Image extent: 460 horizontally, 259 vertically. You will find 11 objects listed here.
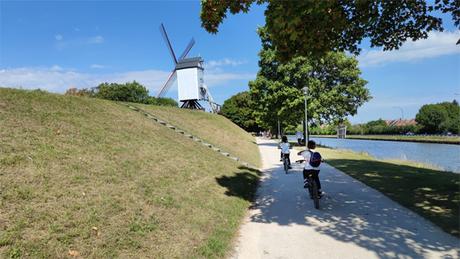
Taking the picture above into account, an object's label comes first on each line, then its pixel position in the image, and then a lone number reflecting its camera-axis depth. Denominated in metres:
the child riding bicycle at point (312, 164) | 9.31
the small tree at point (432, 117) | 90.56
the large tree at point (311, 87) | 35.78
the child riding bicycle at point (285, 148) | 15.97
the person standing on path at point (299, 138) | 38.91
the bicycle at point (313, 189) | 8.87
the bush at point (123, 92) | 64.94
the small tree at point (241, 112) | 85.19
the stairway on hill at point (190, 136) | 18.27
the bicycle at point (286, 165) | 15.91
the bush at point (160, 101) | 69.25
